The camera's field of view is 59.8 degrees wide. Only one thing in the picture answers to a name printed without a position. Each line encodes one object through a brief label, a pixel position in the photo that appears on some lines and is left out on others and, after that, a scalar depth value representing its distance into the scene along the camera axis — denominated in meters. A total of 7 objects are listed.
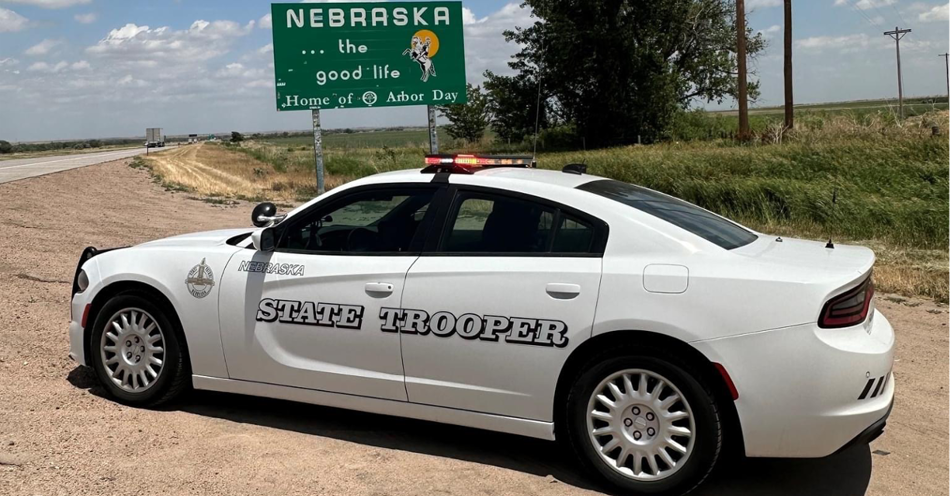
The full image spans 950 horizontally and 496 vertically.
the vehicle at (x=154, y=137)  109.07
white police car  3.70
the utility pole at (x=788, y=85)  28.62
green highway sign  14.88
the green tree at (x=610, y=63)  41.81
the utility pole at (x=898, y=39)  57.82
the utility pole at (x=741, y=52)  28.63
